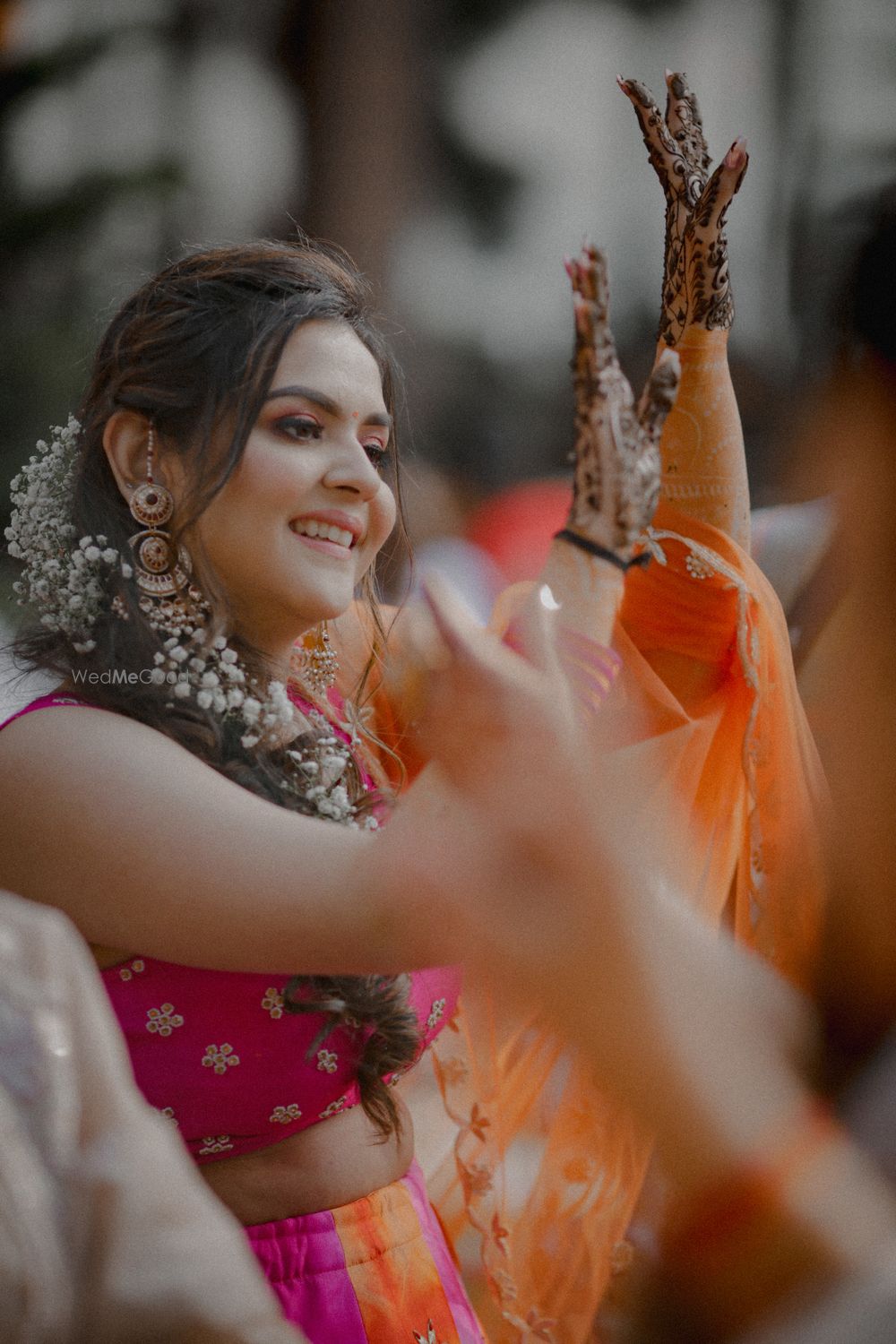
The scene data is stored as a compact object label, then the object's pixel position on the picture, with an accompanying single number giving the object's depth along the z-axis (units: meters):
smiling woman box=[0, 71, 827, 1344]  1.97
